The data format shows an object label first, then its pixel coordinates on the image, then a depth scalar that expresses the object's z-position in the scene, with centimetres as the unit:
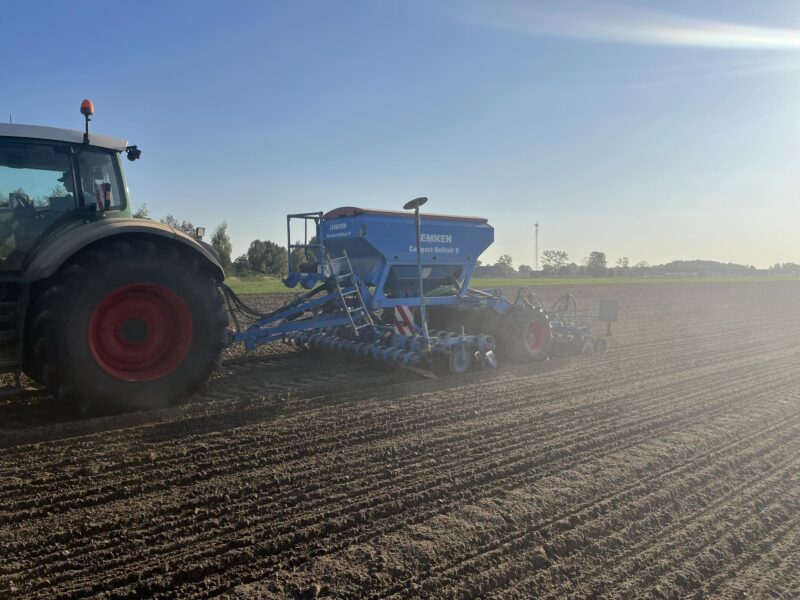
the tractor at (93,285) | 443
